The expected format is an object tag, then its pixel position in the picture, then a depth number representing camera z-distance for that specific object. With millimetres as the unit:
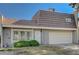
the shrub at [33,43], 4674
